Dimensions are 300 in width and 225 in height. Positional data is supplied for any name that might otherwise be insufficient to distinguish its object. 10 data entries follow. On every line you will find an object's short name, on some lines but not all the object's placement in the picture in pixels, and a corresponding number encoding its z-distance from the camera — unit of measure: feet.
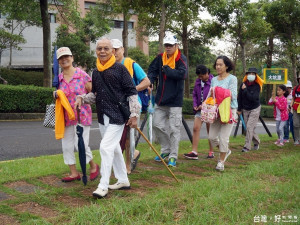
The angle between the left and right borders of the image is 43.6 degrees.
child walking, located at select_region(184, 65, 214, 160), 23.27
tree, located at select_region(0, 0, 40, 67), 58.27
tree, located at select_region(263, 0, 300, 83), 82.69
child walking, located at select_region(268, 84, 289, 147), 32.78
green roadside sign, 33.81
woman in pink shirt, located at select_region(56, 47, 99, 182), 16.22
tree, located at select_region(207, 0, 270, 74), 71.10
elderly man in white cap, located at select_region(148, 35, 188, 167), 19.67
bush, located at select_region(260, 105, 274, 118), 99.92
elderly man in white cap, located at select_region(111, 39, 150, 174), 17.08
